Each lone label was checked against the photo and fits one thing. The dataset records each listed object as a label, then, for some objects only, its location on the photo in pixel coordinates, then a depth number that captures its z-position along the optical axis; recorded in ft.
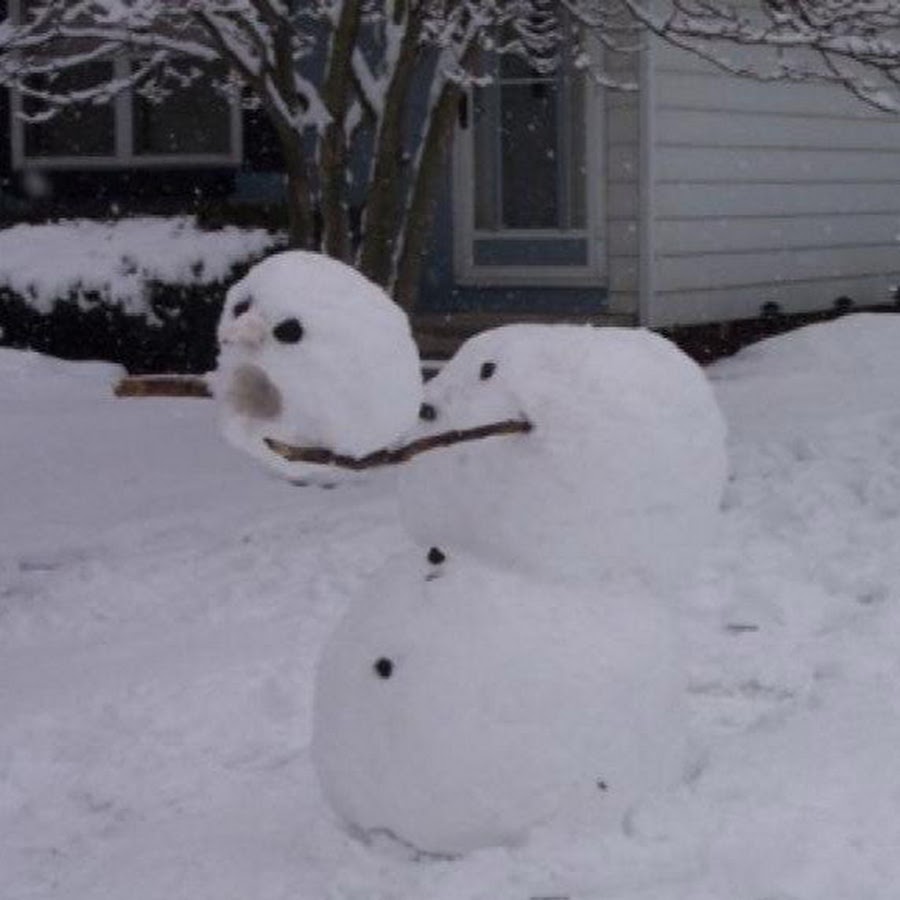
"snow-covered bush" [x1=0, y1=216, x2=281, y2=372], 41.73
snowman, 13.24
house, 44.01
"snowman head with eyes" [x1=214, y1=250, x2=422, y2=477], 12.38
